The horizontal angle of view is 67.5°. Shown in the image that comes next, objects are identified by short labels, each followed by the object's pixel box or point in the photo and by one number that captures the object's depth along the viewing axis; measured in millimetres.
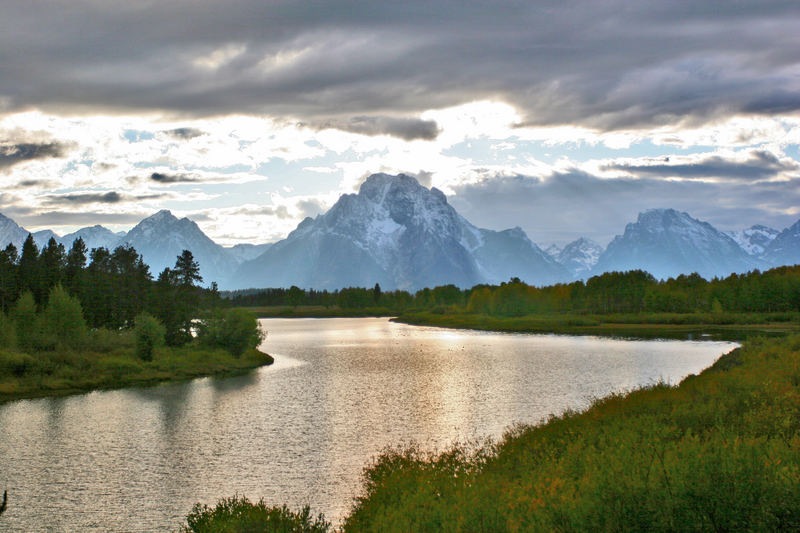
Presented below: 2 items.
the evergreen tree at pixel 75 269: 109188
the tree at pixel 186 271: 117188
